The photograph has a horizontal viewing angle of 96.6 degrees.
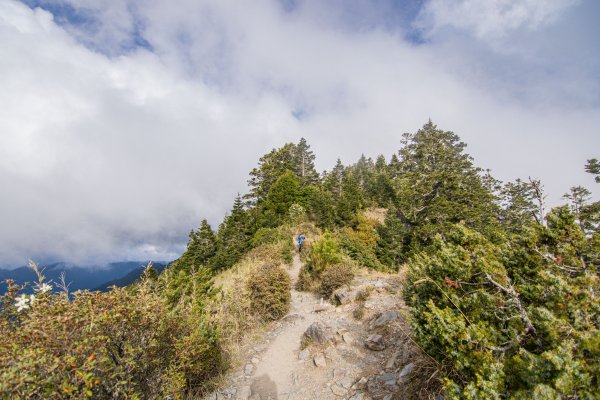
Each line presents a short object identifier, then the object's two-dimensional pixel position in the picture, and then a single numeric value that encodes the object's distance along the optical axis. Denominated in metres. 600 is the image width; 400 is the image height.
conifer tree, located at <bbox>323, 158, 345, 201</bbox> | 40.69
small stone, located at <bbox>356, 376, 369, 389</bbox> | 5.38
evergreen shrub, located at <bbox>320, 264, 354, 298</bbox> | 11.11
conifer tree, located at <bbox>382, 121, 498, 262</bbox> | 21.89
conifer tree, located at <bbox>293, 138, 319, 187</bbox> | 51.41
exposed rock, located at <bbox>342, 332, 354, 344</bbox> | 7.07
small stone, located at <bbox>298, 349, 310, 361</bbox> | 6.98
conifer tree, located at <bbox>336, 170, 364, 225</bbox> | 24.88
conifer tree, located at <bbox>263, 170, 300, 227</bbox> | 31.09
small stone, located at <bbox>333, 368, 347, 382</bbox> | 5.93
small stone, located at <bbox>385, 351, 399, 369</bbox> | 5.46
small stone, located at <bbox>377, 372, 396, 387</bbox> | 4.89
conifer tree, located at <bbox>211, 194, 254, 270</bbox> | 24.73
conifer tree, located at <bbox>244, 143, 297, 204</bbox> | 43.16
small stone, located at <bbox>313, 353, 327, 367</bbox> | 6.46
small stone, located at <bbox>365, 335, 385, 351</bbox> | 6.44
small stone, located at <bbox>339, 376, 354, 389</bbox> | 5.61
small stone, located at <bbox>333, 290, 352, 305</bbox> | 9.83
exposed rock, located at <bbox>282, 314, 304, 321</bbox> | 9.45
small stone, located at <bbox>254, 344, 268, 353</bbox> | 7.69
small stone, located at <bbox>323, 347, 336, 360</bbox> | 6.62
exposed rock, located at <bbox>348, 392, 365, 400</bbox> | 5.09
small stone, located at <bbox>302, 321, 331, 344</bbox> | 7.27
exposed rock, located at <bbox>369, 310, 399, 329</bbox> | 7.17
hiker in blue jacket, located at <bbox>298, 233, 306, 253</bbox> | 19.09
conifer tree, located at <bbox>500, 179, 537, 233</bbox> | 28.17
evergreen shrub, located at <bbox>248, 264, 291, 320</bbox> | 9.58
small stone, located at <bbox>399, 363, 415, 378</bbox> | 4.74
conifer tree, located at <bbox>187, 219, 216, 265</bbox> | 29.44
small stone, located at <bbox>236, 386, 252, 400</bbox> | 5.84
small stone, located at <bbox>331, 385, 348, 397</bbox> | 5.46
